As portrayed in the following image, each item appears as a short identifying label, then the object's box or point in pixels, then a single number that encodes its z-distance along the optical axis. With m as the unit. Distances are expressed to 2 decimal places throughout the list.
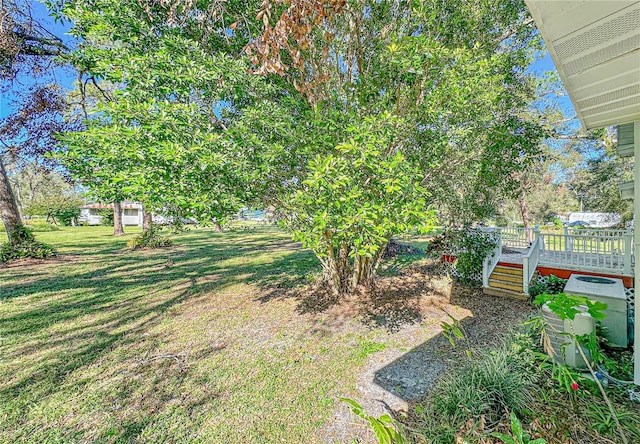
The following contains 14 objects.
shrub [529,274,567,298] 6.35
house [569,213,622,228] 20.41
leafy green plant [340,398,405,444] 1.66
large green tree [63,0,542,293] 3.27
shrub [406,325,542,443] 2.29
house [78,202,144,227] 32.78
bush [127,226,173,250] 13.66
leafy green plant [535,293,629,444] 2.14
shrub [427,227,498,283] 7.06
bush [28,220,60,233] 22.81
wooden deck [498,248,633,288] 6.16
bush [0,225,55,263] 9.64
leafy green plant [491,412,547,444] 1.70
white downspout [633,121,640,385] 2.64
